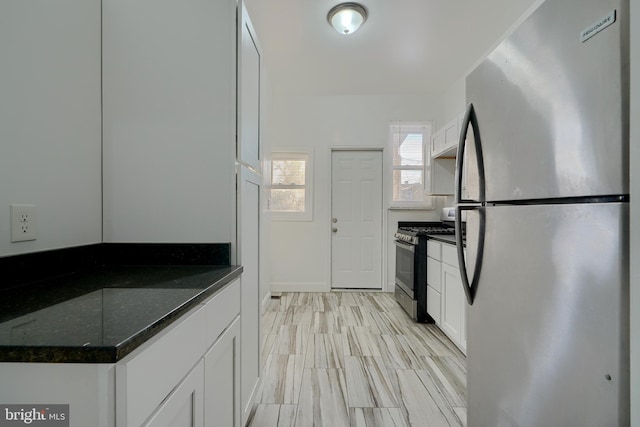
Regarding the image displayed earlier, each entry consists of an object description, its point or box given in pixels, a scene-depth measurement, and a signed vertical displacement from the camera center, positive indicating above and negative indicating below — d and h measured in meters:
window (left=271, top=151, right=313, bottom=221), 4.02 +0.44
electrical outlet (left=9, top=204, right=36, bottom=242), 0.88 -0.03
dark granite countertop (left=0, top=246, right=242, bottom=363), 0.49 -0.24
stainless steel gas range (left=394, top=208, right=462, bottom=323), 2.86 -0.62
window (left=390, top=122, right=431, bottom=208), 3.98 +0.83
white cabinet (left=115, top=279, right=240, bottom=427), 0.53 -0.41
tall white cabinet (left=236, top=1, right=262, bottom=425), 1.27 +0.09
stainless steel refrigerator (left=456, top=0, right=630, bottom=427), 0.60 -0.01
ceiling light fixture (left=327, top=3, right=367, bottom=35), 2.23 +1.68
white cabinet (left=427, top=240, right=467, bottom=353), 2.17 -0.69
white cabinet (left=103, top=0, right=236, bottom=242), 1.21 +0.42
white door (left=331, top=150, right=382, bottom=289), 4.04 -0.07
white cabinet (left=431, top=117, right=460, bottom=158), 2.77 +0.85
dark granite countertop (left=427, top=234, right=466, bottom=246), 2.29 -0.21
